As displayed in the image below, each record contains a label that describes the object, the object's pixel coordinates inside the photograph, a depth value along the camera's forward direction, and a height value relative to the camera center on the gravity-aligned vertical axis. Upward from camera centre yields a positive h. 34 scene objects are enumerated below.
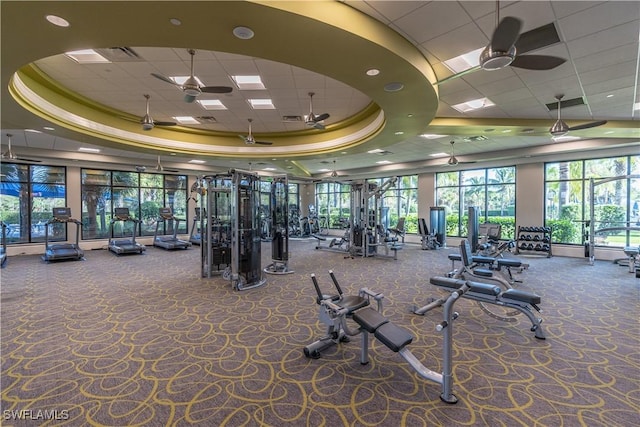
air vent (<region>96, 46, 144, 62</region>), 4.00 +2.18
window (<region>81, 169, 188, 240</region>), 10.88 +0.49
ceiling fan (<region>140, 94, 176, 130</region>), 5.45 +1.63
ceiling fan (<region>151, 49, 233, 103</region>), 4.02 +1.73
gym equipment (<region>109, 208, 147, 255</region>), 9.20 -1.16
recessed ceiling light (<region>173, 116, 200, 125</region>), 7.12 +2.25
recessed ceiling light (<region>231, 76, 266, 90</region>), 4.94 +2.23
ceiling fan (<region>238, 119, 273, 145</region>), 7.08 +1.69
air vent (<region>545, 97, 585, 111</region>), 5.19 +1.96
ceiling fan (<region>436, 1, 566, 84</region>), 2.13 +1.34
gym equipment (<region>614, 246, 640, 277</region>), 6.81 -1.11
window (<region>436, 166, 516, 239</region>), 10.62 +0.58
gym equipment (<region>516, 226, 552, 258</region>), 9.03 -0.94
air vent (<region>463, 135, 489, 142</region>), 7.88 +1.99
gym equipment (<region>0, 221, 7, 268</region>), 7.17 -1.05
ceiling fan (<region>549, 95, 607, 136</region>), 4.96 +1.42
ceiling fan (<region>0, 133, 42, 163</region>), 7.01 +1.32
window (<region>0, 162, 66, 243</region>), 9.31 +0.36
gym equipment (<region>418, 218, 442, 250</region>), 10.81 -1.04
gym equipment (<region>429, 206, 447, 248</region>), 11.26 -0.52
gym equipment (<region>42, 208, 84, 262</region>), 7.92 -1.14
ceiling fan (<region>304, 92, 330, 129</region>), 5.28 +1.63
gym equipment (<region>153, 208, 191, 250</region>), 10.27 -1.16
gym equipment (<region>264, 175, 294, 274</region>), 6.85 -0.36
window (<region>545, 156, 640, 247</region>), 8.38 +0.34
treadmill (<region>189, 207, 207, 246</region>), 9.60 -1.06
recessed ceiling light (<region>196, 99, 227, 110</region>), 5.96 +2.23
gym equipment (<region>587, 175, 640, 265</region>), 7.62 -0.40
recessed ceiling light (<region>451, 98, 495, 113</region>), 5.36 +2.01
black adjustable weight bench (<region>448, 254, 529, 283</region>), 5.46 -0.98
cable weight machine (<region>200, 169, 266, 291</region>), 5.61 -0.38
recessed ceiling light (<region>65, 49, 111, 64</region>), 4.16 +2.21
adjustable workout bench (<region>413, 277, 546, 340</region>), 3.30 -1.06
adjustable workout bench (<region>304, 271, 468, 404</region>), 2.29 -1.06
